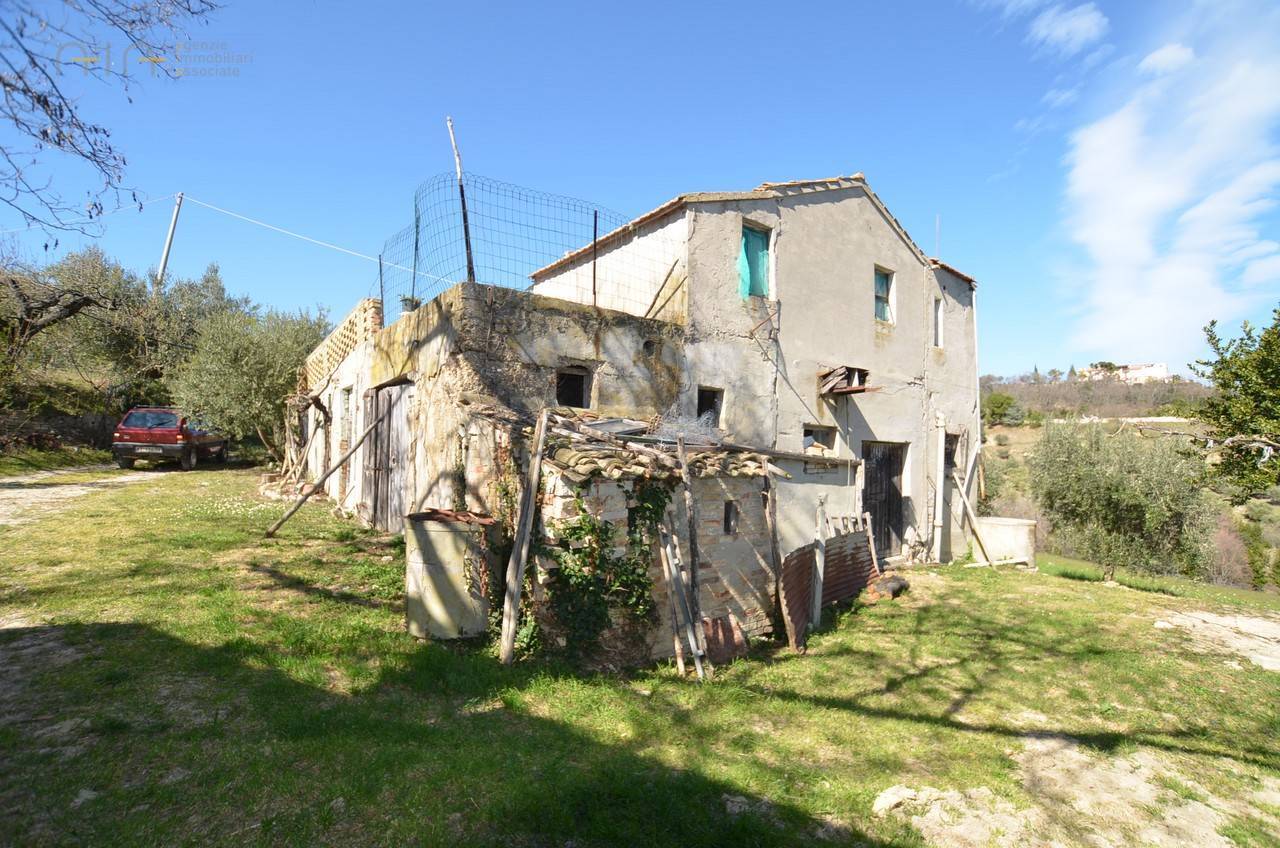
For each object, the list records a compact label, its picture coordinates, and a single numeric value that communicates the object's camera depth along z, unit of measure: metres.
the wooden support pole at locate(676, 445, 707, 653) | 6.11
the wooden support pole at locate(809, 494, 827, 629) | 8.14
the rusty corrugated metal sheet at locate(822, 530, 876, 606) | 8.80
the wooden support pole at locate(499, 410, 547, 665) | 5.30
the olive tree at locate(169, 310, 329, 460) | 16.55
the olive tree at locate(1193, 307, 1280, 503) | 11.61
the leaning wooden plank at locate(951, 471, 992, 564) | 13.26
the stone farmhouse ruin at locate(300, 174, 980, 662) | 5.90
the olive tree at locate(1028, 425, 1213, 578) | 16.03
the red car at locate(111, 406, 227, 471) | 15.70
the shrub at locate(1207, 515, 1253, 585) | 20.17
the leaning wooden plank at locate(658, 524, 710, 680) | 5.96
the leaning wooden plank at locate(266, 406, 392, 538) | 7.63
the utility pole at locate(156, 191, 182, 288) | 24.79
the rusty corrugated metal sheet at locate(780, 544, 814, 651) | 7.07
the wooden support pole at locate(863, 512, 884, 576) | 10.04
